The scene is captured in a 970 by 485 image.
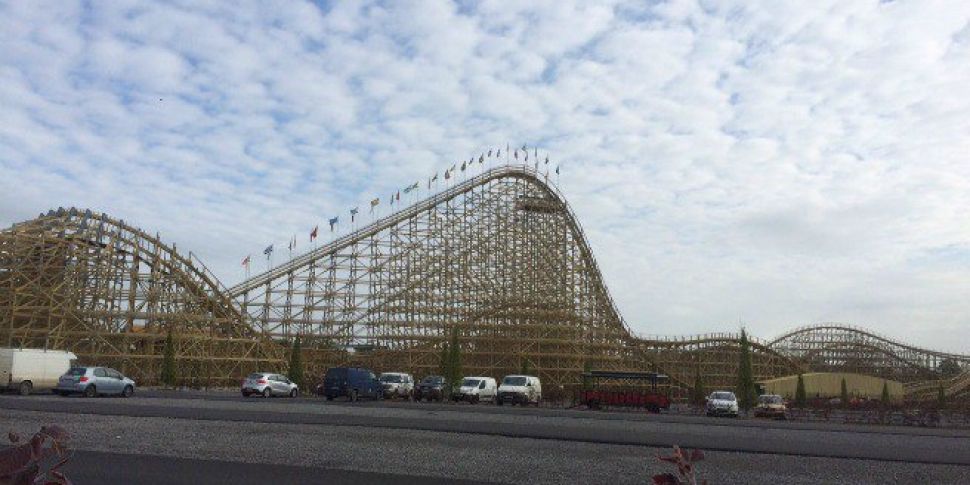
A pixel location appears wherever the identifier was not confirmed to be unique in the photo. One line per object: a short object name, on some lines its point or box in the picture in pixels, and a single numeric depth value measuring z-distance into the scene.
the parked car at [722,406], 36.50
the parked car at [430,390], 39.19
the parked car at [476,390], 38.66
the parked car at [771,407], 36.94
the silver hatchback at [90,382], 29.98
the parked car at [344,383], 34.56
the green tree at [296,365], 42.59
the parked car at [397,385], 39.09
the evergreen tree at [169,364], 39.53
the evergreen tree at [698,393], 44.72
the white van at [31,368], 30.91
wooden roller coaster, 41.56
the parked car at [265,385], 35.28
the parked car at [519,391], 37.84
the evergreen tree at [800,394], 45.43
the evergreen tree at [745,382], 43.75
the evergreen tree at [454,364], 42.22
